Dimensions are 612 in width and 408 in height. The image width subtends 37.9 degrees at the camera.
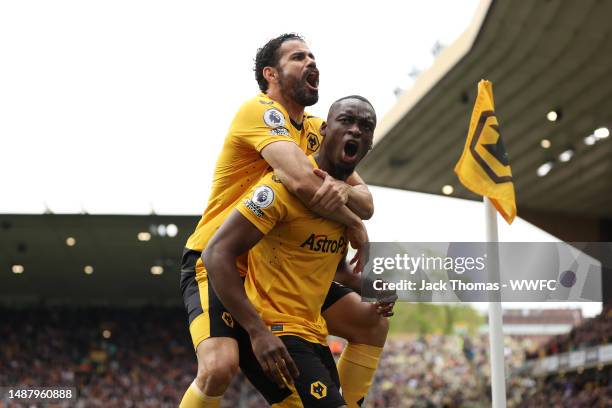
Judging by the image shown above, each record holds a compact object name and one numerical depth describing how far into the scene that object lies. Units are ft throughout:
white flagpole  19.80
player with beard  13.43
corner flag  22.76
